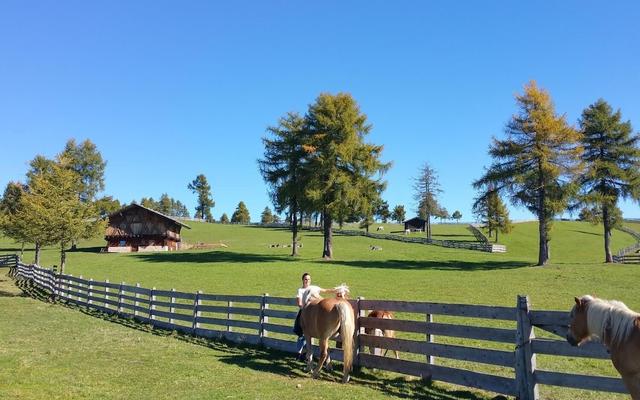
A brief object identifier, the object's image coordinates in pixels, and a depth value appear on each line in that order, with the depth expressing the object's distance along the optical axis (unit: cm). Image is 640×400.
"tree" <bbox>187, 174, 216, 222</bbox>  13374
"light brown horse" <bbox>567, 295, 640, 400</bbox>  523
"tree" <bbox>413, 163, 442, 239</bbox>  8031
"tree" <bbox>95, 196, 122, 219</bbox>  6611
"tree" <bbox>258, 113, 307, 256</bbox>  4453
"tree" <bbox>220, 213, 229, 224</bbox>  15712
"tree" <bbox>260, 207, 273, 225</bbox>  14650
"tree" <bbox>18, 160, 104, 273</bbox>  2994
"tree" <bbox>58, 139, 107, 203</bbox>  6575
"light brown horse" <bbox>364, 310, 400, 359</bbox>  1036
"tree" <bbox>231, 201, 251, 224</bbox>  14262
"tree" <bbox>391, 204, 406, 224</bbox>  12988
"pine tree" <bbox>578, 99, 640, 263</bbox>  4047
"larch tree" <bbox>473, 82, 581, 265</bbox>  3775
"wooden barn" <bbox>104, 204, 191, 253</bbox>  6794
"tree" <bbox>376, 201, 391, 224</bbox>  11524
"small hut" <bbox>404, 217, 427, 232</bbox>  10090
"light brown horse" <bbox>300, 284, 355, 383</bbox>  914
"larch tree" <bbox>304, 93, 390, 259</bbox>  4238
